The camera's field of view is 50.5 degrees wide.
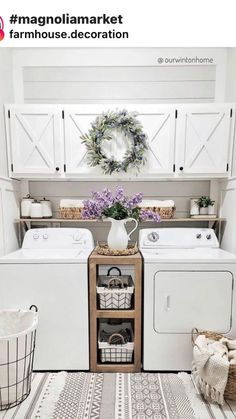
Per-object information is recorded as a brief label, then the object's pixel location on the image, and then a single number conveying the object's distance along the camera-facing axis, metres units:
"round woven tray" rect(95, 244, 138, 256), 1.90
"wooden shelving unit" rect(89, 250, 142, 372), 1.83
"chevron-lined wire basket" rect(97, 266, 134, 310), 1.84
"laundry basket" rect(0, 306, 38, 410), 1.53
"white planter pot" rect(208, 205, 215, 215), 2.39
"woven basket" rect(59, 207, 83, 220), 2.32
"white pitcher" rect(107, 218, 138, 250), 2.02
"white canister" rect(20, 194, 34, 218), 2.38
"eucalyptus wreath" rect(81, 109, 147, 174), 2.10
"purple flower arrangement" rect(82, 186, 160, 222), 1.96
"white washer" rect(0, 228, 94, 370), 1.81
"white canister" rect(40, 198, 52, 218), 2.39
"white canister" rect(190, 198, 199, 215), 2.38
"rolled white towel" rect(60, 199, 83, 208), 2.32
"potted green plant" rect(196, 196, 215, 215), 2.38
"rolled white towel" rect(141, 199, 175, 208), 2.33
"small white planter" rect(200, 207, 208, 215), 2.39
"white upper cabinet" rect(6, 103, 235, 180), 2.13
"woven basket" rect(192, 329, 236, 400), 1.51
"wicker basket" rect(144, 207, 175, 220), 2.31
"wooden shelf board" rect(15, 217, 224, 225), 2.30
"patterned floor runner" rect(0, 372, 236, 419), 1.51
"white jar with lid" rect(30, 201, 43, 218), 2.34
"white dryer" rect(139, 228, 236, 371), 1.81
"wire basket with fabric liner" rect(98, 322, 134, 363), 1.87
